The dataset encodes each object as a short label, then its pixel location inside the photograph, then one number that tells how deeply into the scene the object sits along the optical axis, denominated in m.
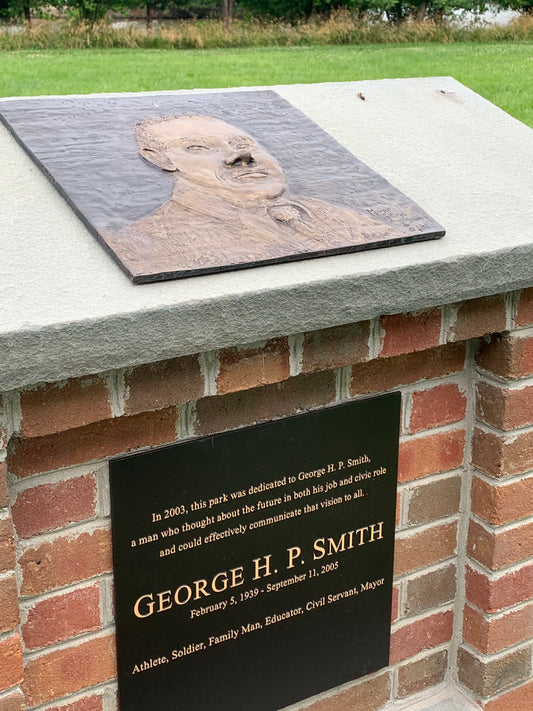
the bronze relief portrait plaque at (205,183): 1.56
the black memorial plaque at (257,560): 1.68
